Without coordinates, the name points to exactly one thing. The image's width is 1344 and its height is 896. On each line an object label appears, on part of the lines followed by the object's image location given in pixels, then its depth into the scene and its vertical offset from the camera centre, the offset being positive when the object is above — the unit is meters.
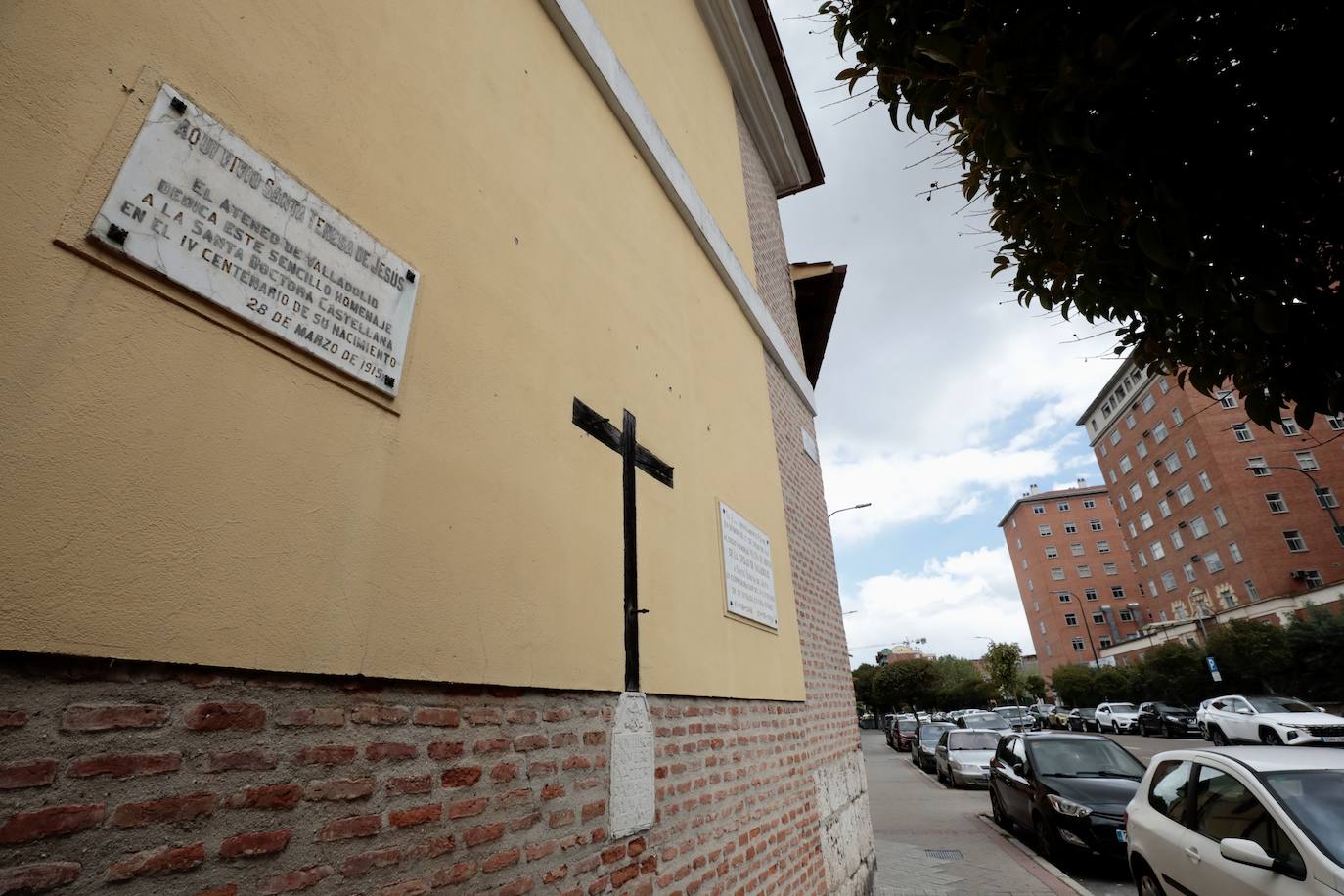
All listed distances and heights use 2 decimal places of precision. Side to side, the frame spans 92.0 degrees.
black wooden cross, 3.26 +1.43
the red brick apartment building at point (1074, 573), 63.72 +13.91
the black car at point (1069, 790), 7.89 -0.86
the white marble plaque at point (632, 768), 2.91 -0.13
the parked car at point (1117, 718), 30.75 +0.02
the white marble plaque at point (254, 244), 1.64 +1.35
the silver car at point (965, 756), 16.89 -0.79
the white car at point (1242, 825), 3.97 -0.72
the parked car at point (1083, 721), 35.47 -0.05
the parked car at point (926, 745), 22.45 -0.62
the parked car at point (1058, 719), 39.50 +0.08
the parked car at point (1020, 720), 27.35 +0.11
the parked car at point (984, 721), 25.86 +0.11
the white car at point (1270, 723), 16.09 -0.27
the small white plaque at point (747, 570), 4.77 +1.17
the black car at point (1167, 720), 26.03 -0.17
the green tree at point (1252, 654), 28.02 +2.33
